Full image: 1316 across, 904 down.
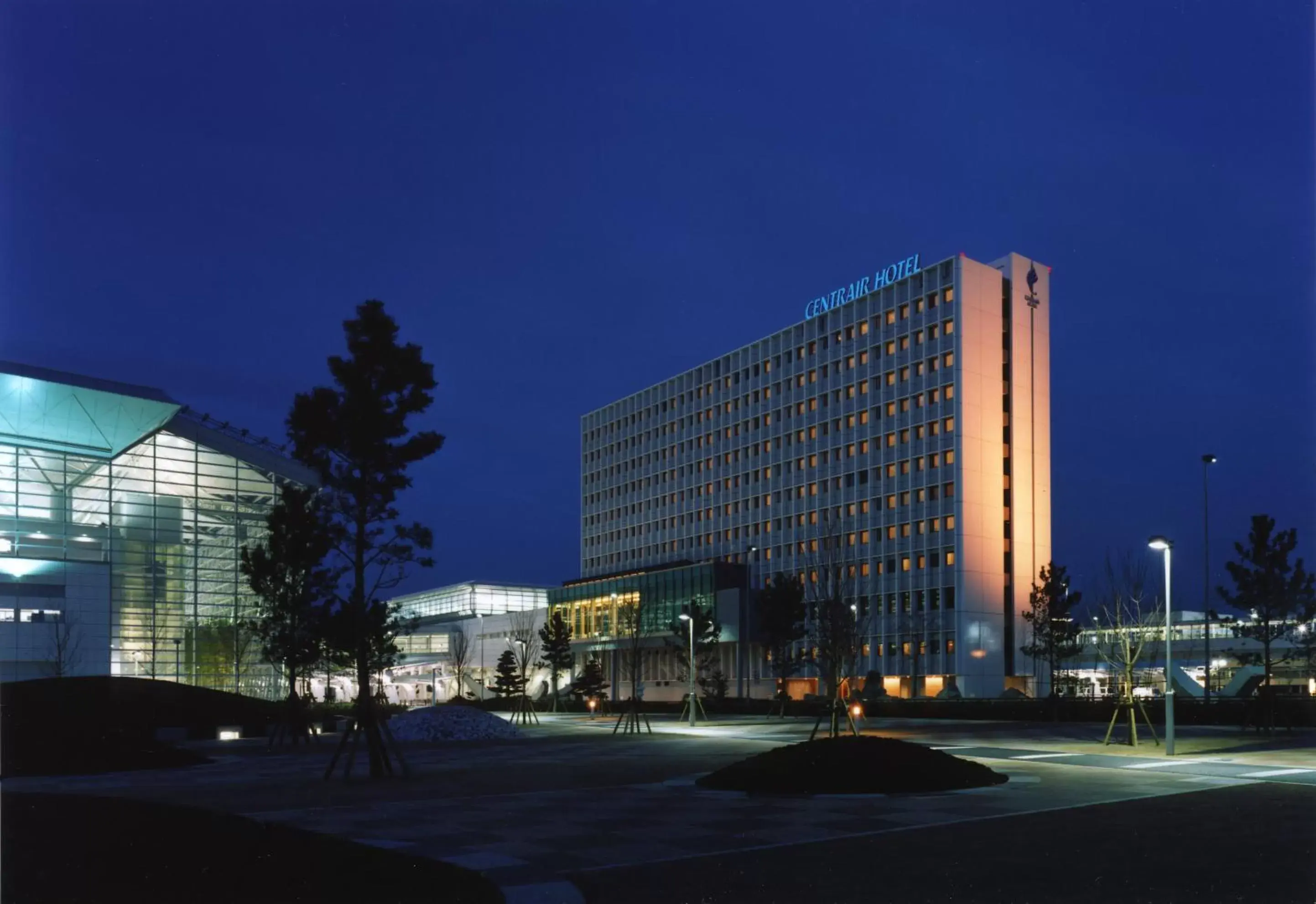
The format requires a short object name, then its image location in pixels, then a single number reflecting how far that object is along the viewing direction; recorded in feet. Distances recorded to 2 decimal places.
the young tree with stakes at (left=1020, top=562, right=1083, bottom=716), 232.73
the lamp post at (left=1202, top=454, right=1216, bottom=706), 204.13
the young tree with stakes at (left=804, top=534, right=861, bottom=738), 129.18
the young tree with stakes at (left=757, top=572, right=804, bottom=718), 265.13
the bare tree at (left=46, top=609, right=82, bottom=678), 215.31
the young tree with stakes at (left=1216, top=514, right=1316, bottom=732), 191.31
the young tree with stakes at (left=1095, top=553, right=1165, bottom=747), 116.16
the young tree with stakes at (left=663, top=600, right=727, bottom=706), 285.84
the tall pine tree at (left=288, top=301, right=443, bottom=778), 93.04
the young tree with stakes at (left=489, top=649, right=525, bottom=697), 340.80
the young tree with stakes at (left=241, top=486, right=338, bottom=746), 142.92
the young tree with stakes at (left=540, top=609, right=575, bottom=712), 338.75
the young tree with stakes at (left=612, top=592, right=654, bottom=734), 314.00
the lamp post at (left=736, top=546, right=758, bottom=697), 355.15
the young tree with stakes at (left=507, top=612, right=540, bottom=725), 233.96
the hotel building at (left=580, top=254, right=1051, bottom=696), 309.22
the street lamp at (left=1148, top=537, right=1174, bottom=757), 94.63
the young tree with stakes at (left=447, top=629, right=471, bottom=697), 397.19
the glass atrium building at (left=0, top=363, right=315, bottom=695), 224.94
